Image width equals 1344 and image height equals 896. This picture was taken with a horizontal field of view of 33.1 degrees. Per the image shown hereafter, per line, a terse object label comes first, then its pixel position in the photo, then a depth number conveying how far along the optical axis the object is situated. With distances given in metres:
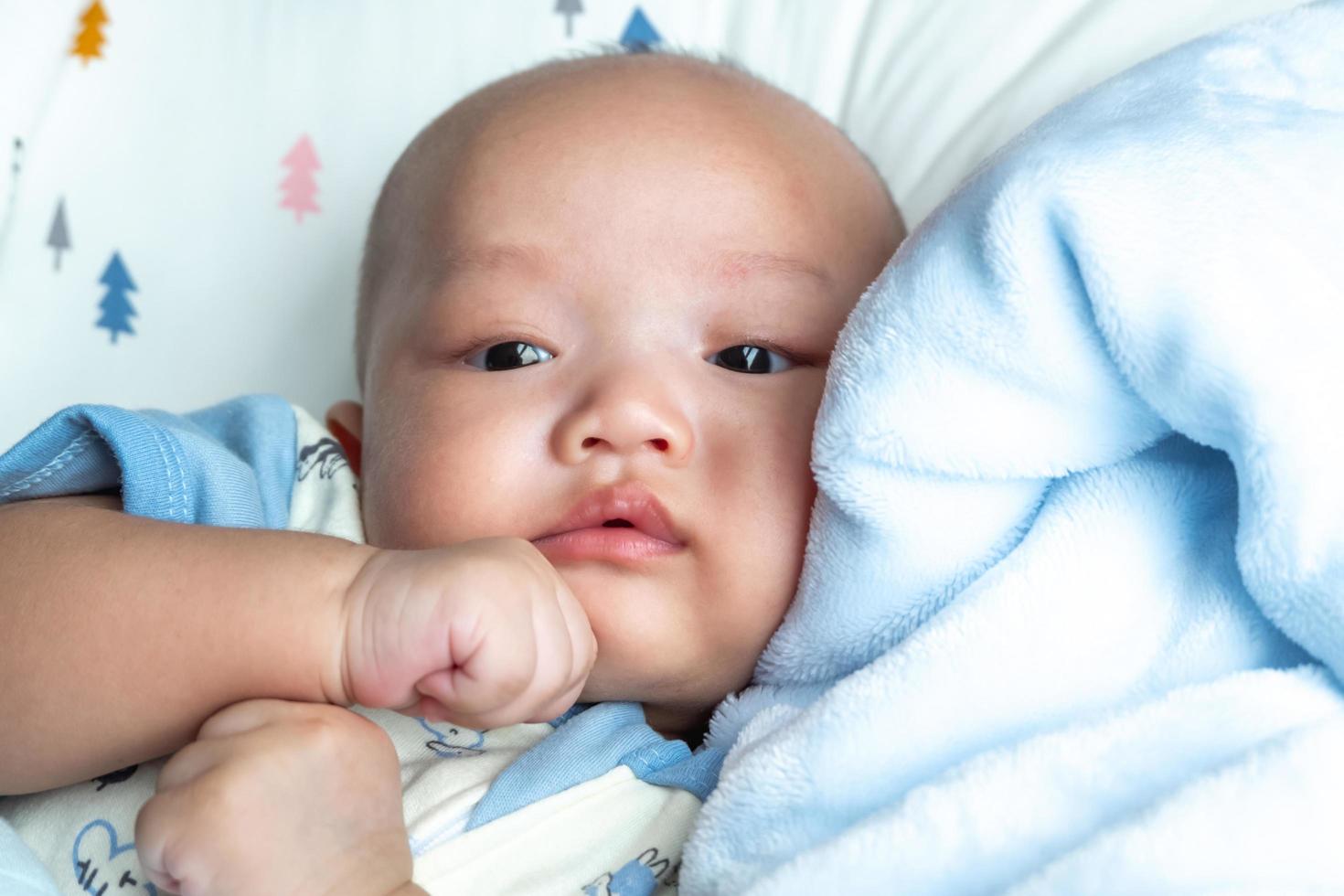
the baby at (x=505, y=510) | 0.36
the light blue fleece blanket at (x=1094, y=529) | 0.36
